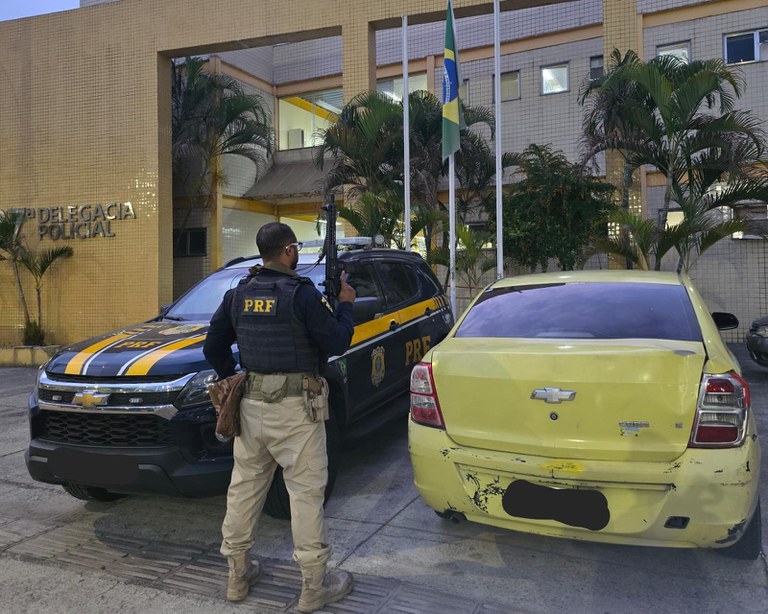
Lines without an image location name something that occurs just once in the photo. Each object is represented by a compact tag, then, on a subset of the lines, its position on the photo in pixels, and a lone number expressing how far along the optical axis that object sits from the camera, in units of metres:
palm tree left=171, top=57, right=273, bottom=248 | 13.56
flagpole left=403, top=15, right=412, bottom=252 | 8.98
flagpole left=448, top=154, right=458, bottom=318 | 8.59
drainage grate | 2.78
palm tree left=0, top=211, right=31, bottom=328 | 12.34
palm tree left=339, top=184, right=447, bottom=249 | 9.41
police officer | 2.73
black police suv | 3.29
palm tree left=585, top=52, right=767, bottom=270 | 7.86
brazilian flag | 8.47
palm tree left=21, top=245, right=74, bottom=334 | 12.55
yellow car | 2.51
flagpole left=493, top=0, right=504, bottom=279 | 8.49
